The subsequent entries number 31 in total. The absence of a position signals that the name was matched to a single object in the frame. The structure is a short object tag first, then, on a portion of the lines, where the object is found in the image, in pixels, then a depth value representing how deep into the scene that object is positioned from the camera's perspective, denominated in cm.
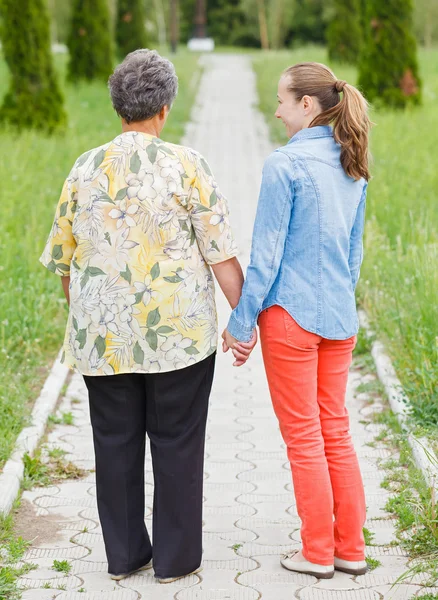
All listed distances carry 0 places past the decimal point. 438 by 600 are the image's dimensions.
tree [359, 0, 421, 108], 3422
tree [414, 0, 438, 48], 10402
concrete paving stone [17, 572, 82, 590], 726
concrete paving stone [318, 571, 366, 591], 712
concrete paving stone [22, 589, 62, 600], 706
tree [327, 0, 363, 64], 5164
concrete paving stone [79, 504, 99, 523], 870
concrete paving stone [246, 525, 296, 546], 809
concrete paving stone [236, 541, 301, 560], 785
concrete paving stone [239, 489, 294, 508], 907
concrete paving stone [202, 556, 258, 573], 757
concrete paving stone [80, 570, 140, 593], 724
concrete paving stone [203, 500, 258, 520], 879
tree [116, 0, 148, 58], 5639
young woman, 672
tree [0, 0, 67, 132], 3000
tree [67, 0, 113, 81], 4365
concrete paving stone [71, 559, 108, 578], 757
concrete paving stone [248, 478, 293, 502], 930
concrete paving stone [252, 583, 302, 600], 703
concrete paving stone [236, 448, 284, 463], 1021
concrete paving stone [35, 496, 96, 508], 895
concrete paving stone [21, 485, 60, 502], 908
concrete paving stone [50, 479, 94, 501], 920
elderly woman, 669
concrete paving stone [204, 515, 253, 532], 846
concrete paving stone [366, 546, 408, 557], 776
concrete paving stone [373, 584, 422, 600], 693
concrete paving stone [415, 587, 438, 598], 695
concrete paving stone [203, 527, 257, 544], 817
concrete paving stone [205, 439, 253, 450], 1046
